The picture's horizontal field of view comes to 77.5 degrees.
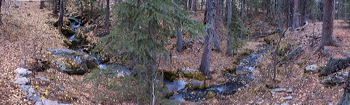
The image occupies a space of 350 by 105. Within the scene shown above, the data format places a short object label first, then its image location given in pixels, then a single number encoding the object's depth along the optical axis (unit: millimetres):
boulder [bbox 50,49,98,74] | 9867
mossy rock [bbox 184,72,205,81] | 11932
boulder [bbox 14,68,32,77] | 7621
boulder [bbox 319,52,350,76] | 7812
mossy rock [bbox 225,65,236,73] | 13646
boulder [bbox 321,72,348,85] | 6998
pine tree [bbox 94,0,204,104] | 6324
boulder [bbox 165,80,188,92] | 11027
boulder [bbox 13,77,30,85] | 7061
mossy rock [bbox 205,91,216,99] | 9834
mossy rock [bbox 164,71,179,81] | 11886
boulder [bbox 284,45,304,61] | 12283
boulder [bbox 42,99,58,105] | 6453
